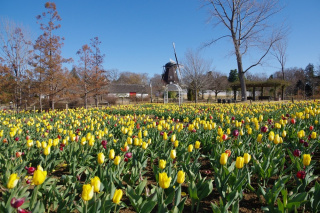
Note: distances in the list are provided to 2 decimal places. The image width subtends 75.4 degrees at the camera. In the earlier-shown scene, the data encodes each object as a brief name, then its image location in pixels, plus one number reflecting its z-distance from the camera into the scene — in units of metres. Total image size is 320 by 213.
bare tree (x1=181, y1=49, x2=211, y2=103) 28.89
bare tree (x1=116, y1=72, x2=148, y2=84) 67.62
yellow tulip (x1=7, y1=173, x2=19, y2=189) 1.59
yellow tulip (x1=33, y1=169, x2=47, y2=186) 1.51
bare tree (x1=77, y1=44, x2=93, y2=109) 20.56
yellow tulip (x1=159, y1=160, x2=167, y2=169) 2.08
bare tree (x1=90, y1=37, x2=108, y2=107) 20.79
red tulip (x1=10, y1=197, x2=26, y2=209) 1.27
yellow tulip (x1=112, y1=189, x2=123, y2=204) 1.45
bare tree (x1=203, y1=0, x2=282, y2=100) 21.27
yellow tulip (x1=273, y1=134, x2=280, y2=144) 2.75
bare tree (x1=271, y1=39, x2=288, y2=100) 39.88
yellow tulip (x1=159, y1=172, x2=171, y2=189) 1.59
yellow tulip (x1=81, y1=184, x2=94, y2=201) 1.39
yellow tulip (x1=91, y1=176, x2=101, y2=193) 1.54
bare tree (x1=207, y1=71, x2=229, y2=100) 43.61
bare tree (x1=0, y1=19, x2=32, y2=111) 15.35
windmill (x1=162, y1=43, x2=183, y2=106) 54.29
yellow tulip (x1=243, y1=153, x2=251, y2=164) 2.08
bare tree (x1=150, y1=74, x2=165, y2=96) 48.94
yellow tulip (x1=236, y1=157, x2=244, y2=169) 1.98
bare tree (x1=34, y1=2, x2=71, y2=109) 14.86
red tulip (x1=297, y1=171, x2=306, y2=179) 1.92
